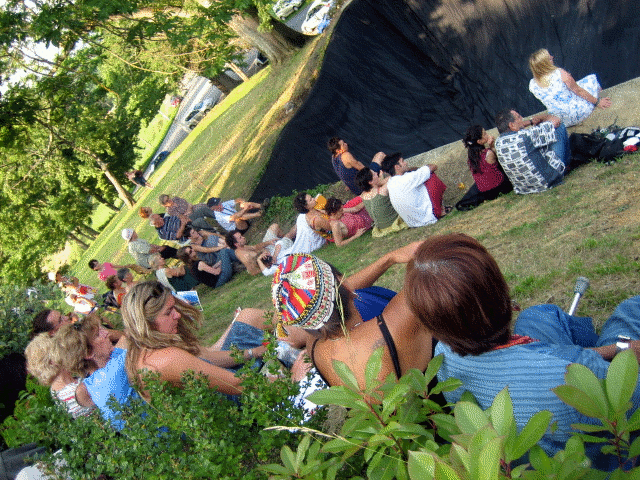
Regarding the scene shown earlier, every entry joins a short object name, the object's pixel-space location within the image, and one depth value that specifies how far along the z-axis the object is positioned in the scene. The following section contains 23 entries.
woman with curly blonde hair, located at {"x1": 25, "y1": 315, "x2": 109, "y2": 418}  4.16
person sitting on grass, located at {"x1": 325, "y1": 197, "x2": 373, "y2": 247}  8.73
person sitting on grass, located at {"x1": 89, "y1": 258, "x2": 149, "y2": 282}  11.09
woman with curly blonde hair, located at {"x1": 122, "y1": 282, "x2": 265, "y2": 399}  3.56
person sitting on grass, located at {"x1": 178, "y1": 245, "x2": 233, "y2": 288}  10.18
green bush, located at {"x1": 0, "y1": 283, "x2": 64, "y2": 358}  6.93
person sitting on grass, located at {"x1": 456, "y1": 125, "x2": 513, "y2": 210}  7.04
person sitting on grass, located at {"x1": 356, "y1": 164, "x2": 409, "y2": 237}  7.98
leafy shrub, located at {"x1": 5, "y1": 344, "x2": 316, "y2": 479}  2.28
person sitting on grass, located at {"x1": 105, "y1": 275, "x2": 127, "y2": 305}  9.48
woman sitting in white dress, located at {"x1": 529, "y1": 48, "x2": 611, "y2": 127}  6.96
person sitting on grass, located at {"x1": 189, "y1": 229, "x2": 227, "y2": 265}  10.27
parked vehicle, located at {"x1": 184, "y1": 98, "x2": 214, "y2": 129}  28.48
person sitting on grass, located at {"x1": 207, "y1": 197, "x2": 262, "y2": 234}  11.62
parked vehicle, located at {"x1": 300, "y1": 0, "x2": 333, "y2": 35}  21.34
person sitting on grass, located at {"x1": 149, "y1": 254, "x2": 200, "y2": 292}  10.15
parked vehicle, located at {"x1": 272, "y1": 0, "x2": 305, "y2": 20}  27.55
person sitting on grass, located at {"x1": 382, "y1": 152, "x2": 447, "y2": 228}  7.51
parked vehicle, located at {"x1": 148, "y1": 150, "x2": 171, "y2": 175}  31.91
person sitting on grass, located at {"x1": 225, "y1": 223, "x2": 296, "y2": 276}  9.40
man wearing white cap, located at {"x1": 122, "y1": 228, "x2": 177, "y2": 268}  10.90
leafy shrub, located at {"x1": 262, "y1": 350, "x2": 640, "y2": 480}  1.04
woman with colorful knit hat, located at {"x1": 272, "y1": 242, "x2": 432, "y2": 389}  2.57
